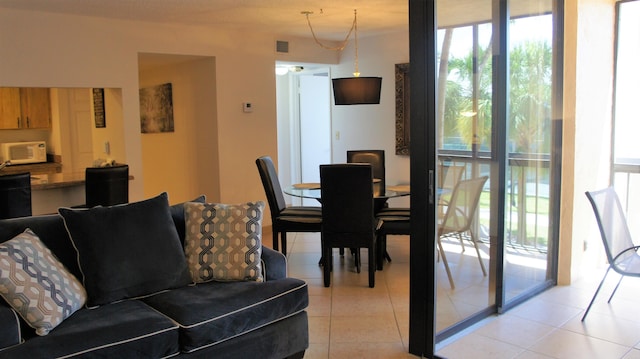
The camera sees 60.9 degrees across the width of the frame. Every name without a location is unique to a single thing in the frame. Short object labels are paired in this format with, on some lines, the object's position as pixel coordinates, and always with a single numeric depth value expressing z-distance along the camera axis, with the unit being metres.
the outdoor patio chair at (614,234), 3.39
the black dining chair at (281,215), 4.66
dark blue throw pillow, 2.73
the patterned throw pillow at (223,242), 3.06
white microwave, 6.60
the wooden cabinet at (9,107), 6.74
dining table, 4.64
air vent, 6.50
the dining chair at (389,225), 4.58
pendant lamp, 5.05
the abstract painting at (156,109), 6.91
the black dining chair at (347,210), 4.12
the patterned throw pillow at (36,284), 2.35
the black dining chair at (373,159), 5.59
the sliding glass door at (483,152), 2.89
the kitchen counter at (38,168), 6.60
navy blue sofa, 2.29
